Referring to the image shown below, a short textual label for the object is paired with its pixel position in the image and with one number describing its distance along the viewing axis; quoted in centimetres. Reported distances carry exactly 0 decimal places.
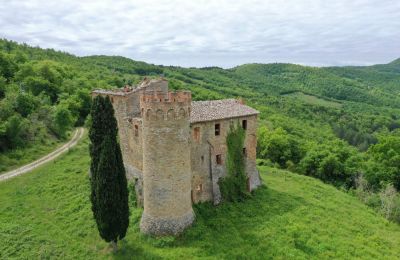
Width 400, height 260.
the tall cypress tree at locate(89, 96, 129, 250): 2586
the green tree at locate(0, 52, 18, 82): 7262
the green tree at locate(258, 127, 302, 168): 6009
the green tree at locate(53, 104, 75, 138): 5272
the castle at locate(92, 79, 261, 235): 2702
